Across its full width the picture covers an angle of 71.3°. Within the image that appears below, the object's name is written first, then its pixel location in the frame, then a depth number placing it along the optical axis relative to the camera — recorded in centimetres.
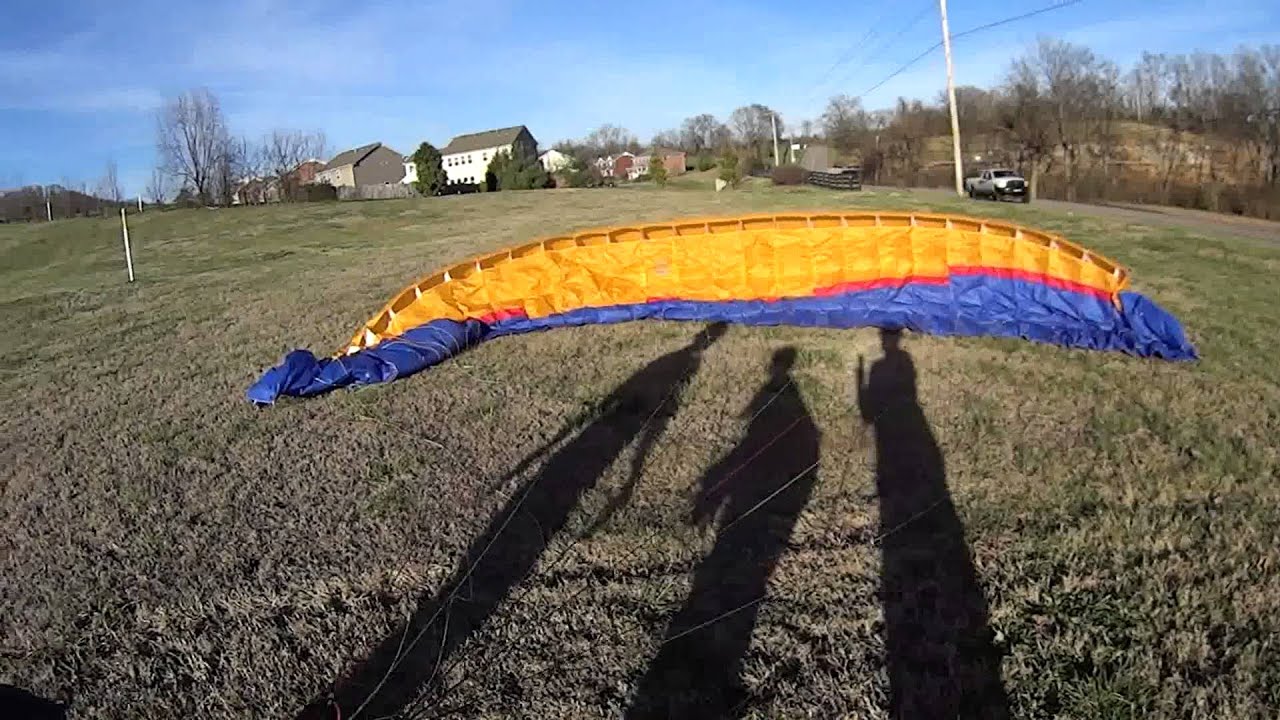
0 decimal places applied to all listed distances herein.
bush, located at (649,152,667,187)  6469
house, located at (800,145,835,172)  7569
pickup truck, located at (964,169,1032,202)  3766
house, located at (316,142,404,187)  9688
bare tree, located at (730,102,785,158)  9350
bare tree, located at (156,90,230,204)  6688
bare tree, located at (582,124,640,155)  13300
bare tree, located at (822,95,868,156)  7625
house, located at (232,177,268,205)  6519
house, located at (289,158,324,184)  8925
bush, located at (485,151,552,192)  5762
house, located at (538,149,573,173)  10194
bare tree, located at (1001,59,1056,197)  5597
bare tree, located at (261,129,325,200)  5934
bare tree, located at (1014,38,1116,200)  5438
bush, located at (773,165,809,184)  5812
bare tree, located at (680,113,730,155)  11831
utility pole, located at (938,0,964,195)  3381
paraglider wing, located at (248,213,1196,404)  853
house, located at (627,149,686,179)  9855
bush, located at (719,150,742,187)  6269
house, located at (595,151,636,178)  9500
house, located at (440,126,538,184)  10194
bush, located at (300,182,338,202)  5472
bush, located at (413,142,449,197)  5691
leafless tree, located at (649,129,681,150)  13412
